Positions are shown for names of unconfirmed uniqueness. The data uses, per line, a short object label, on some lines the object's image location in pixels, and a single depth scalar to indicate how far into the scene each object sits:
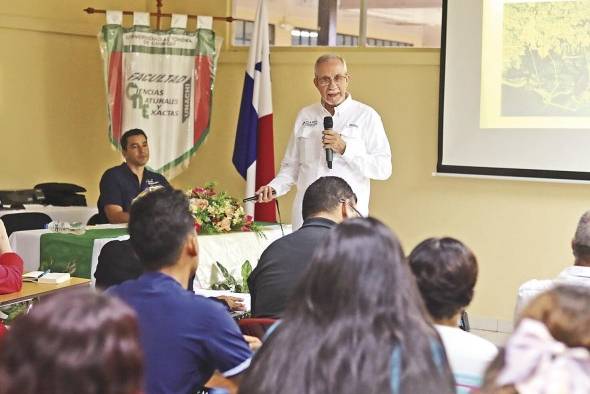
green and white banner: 6.78
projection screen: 5.78
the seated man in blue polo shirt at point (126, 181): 5.52
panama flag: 6.75
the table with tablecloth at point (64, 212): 6.24
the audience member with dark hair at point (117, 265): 3.59
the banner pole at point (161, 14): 6.89
